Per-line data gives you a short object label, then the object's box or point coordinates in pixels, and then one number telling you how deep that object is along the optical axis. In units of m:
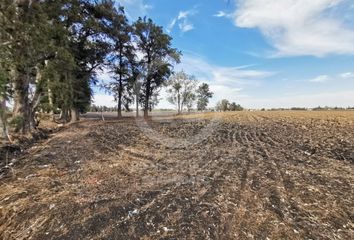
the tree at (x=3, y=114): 6.72
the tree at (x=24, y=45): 8.44
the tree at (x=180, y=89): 58.06
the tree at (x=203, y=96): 71.02
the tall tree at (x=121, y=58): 24.06
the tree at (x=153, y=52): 31.03
